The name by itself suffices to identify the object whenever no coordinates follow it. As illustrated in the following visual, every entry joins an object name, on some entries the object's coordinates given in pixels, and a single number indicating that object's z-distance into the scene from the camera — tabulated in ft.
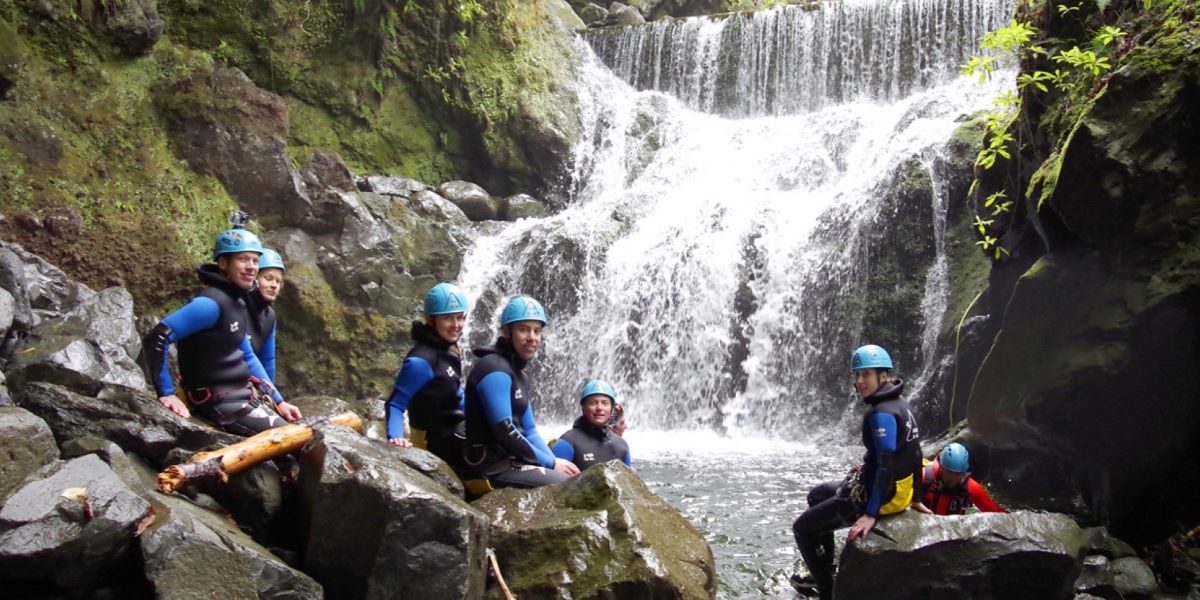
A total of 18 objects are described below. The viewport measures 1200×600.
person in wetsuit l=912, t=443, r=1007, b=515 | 20.94
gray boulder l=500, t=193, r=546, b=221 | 53.11
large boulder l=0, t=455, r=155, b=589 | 11.25
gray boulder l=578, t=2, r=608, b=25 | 74.23
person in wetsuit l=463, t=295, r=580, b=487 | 16.60
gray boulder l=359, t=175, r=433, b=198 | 47.65
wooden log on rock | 13.37
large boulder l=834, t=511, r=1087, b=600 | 16.37
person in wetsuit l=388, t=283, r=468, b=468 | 16.96
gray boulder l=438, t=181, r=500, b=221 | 51.44
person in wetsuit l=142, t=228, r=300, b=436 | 16.66
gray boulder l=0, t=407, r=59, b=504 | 12.25
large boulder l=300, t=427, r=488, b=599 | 13.16
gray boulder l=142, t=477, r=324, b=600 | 11.62
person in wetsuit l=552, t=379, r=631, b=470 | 20.18
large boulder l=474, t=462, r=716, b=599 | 14.34
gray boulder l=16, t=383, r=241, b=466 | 14.47
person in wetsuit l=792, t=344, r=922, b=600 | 16.93
